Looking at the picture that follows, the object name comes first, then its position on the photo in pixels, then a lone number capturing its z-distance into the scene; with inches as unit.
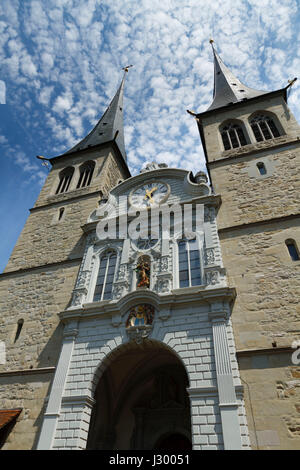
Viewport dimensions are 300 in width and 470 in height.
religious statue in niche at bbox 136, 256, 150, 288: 360.8
